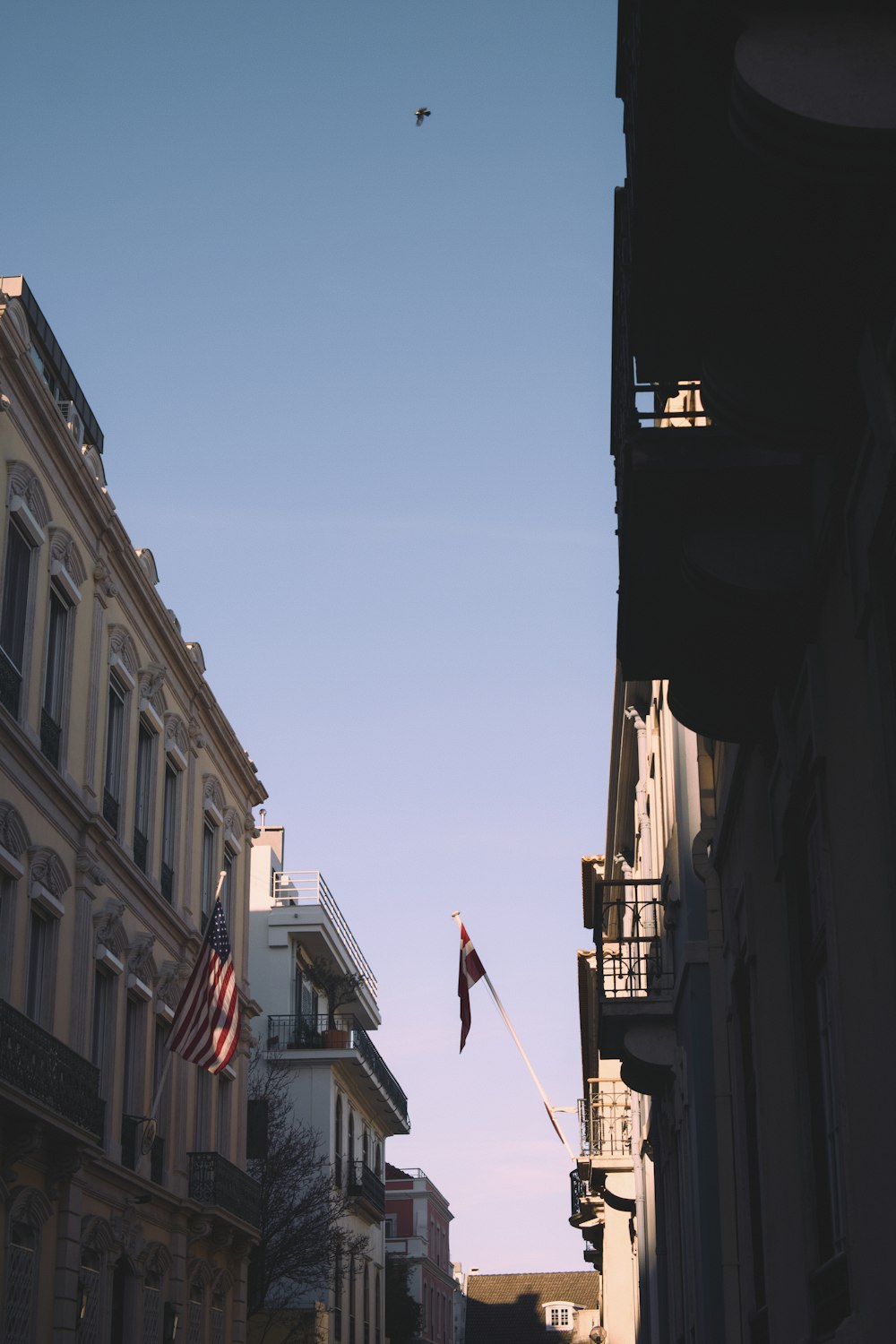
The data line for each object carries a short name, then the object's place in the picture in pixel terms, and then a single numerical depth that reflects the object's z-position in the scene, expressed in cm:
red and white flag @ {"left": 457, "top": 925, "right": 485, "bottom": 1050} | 2439
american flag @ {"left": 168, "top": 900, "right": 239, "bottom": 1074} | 2134
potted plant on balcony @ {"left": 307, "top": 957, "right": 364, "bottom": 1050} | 4828
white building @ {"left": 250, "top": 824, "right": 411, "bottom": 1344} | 4503
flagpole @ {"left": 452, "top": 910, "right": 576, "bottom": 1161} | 2553
